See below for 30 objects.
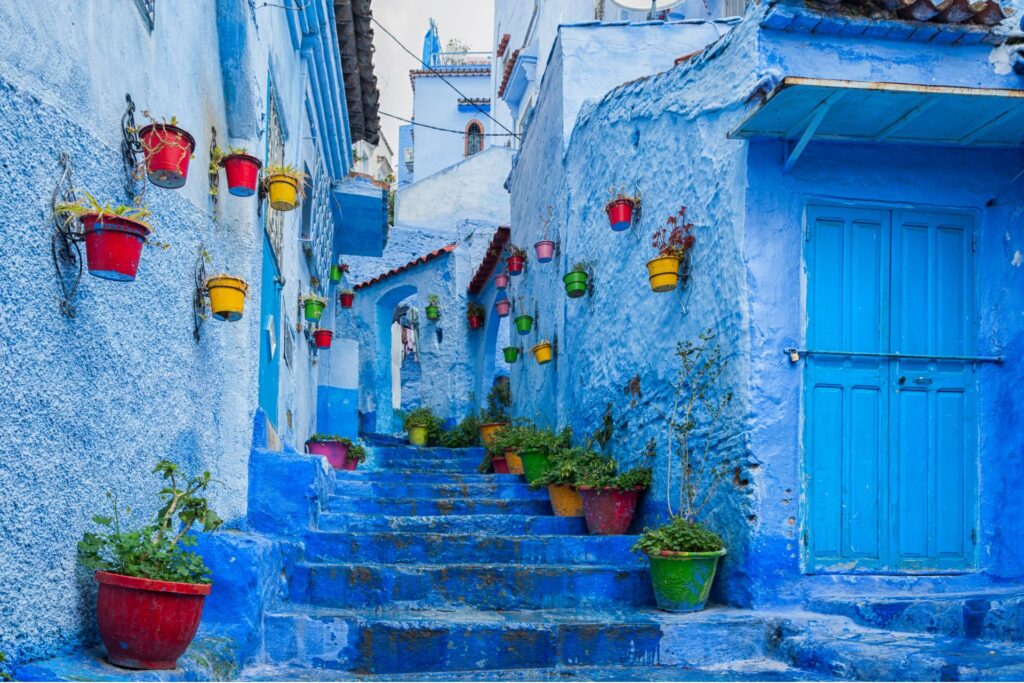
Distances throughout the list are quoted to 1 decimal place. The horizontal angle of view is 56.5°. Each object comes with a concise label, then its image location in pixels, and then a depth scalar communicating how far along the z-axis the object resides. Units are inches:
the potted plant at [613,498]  295.0
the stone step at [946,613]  215.2
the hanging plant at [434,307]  735.1
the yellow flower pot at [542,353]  419.5
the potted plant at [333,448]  438.6
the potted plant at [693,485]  237.8
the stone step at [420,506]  322.7
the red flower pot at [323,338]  502.0
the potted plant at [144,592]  144.4
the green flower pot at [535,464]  361.4
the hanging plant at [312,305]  425.7
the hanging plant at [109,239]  137.7
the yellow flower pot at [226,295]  209.0
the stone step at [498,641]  211.5
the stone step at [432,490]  350.6
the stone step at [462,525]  290.0
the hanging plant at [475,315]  713.6
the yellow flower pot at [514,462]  392.2
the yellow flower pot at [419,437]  617.9
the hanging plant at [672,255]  275.7
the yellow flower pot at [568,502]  321.4
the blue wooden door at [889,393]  246.8
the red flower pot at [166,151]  170.9
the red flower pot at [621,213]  314.2
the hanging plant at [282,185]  255.6
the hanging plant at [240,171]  222.4
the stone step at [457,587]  241.1
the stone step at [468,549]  264.4
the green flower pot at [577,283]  364.2
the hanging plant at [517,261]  502.6
